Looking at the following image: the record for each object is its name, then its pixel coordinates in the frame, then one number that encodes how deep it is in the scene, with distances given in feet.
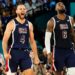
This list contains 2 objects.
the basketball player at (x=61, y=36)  34.16
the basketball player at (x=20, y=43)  32.28
